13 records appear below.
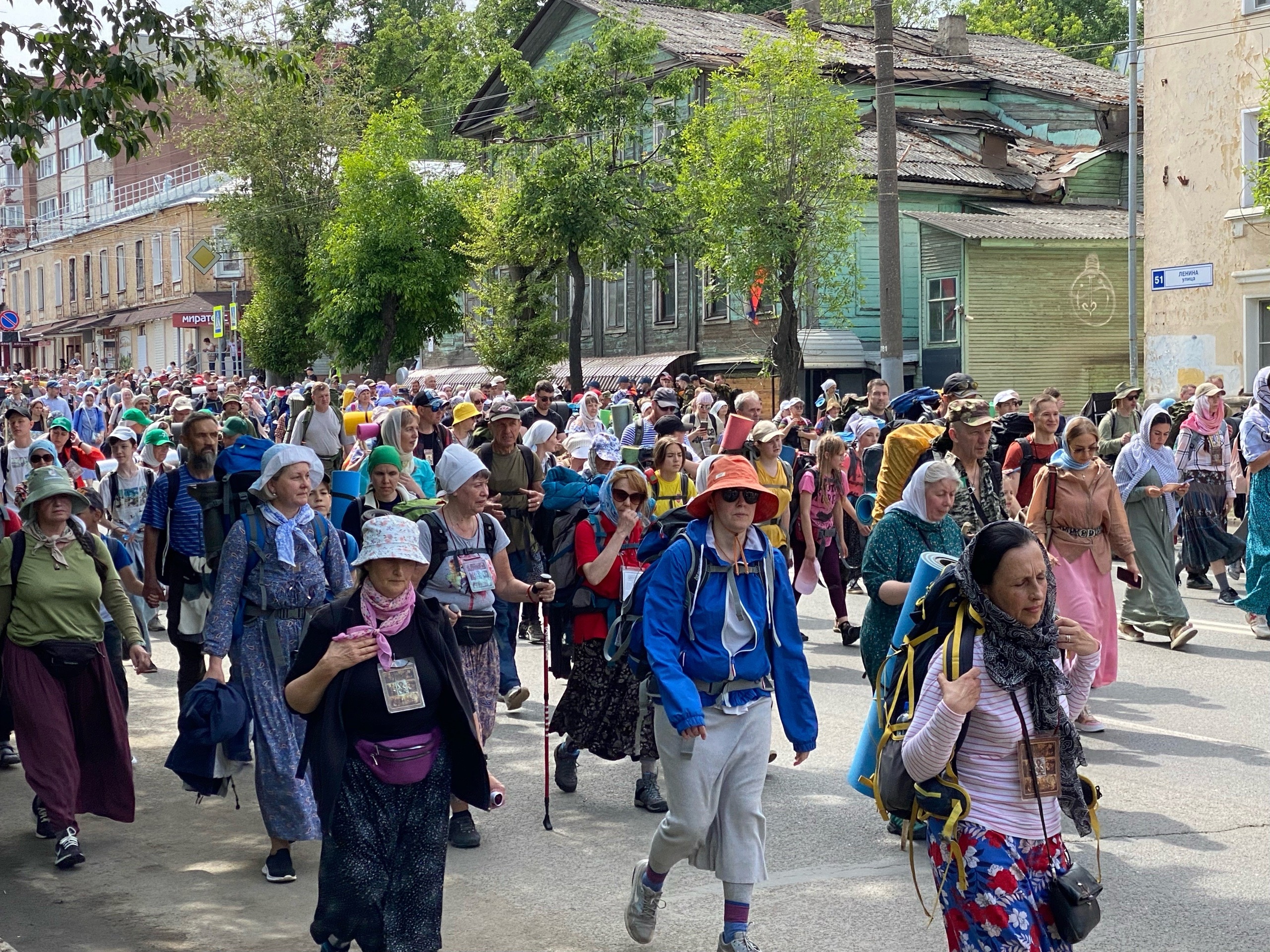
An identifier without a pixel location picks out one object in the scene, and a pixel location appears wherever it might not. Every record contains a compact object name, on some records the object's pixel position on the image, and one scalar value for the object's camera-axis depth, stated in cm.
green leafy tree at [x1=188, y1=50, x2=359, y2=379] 4612
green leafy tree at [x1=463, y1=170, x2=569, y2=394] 3631
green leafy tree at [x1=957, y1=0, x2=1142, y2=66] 6094
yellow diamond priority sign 3562
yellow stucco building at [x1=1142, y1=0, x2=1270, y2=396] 2778
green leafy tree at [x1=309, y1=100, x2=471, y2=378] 3859
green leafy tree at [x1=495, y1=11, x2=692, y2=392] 3284
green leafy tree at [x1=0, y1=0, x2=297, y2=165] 965
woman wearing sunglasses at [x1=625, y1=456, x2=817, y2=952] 541
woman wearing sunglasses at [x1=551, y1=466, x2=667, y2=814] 779
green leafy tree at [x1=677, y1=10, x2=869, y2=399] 3081
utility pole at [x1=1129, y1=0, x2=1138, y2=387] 3017
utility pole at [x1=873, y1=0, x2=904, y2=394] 1975
